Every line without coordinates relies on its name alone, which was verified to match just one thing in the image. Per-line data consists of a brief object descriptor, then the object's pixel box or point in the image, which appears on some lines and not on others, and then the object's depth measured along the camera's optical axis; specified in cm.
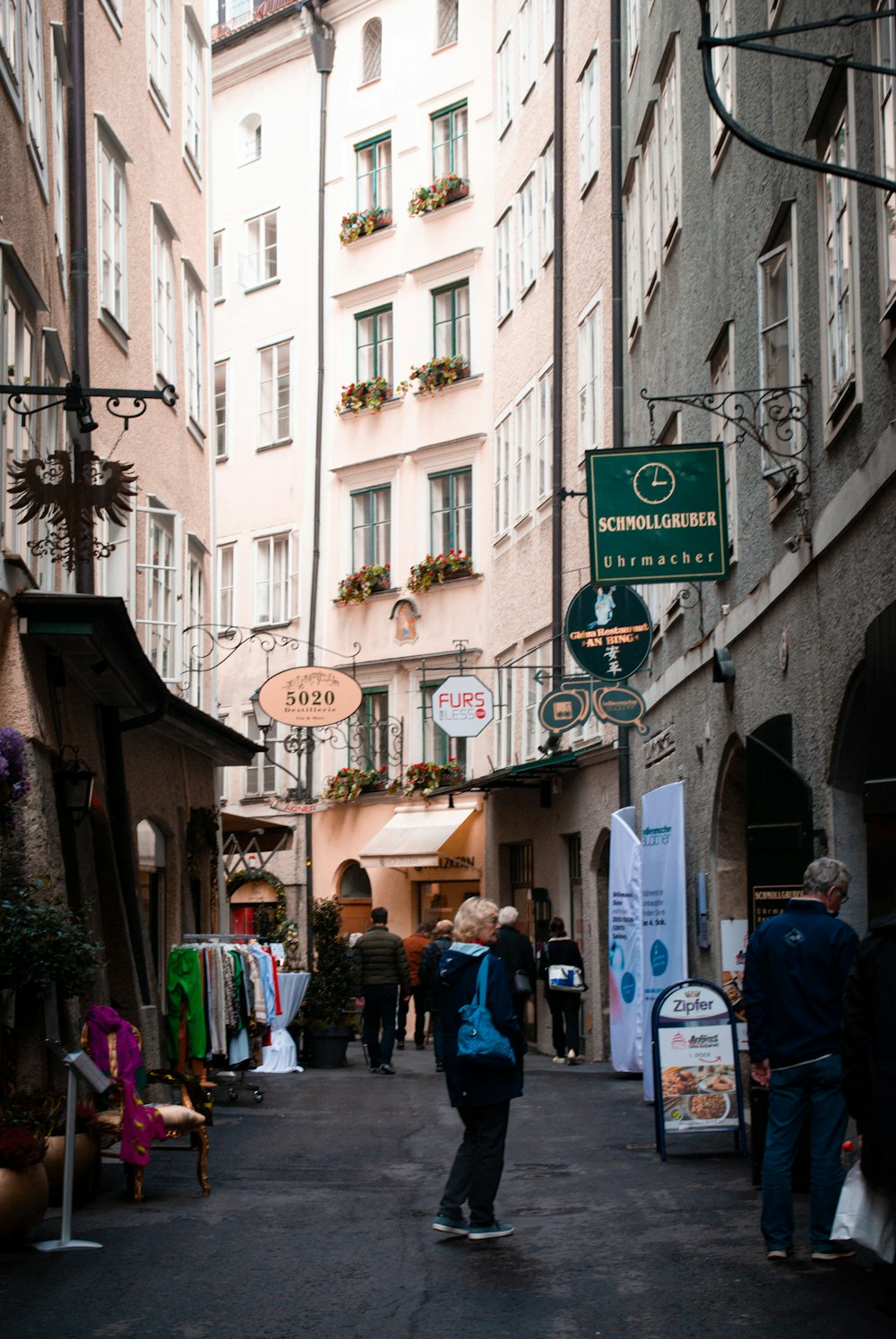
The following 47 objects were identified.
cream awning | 3020
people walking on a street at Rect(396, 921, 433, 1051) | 2414
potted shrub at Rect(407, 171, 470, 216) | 3309
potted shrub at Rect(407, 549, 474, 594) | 3164
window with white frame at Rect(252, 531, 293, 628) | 3531
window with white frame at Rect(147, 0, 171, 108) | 2077
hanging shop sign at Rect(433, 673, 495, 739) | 2691
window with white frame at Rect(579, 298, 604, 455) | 2344
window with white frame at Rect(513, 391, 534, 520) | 2798
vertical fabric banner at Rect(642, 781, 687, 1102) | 1567
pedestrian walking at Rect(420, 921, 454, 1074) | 2083
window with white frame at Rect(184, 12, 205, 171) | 2308
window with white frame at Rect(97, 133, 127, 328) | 1766
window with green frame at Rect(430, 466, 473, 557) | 3241
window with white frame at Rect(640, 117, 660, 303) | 1947
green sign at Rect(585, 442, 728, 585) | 1286
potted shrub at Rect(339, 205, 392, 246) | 3475
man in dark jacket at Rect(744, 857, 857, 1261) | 830
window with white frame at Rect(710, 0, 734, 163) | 1470
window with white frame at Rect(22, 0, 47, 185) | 1394
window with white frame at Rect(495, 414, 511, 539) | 2980
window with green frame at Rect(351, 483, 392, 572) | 3394
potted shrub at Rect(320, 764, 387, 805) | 3259
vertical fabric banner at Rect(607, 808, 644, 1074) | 1767
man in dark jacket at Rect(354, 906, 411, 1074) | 2128
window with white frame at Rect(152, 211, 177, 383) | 2042
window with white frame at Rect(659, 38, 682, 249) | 1780
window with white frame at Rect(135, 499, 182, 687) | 1911
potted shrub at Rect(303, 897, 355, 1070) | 2217
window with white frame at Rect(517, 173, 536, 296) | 2869
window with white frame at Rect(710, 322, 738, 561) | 1489
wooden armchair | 1086
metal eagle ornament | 1223
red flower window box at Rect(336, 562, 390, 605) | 3325
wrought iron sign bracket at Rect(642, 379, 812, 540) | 1184
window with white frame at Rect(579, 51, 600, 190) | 2431
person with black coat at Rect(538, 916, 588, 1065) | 2103
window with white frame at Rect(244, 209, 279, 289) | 3734
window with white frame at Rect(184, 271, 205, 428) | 2236
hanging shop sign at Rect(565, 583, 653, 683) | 1883
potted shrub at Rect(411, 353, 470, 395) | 3247
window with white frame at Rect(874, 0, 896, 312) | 935
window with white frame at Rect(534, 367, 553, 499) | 2639
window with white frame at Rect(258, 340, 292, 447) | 3625
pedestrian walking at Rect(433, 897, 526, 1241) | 938
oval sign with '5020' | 2469
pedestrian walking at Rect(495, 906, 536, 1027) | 2016
